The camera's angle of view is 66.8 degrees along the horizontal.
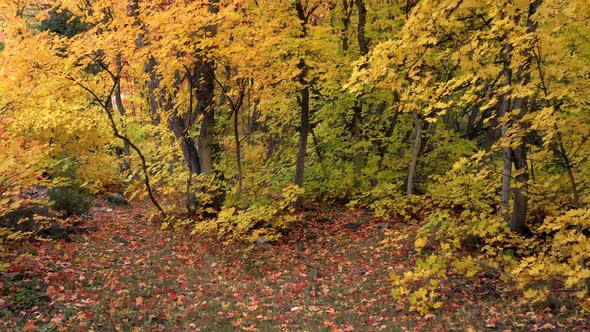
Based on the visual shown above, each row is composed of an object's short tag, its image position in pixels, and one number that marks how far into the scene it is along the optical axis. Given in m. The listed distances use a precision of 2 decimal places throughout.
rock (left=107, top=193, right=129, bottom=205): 17.67
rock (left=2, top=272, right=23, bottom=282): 7.06
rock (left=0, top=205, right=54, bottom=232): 8.94
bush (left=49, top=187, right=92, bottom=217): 12.24
